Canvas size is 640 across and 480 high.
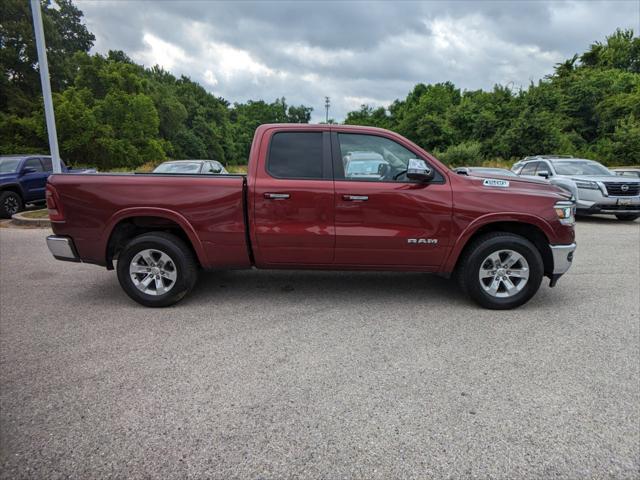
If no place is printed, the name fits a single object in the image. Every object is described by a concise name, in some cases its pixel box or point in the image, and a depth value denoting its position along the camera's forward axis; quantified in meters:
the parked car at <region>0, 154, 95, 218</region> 11.09
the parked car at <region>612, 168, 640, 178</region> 13.48
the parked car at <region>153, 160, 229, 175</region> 11.13
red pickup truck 4.09
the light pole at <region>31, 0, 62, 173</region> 9.36
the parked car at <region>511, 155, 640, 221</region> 10.51
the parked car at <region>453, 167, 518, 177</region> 12.14
